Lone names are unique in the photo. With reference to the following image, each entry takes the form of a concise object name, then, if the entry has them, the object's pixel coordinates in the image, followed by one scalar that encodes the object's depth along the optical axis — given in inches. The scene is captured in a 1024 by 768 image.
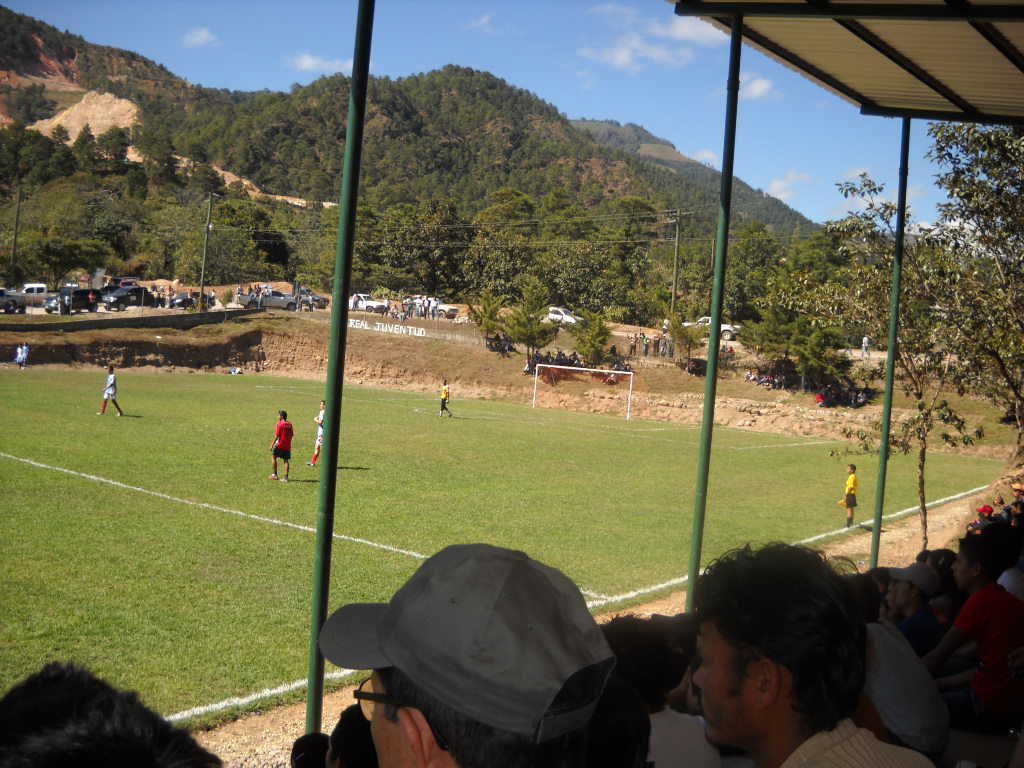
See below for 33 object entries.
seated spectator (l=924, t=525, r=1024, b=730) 199.6
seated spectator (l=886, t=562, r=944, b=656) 234.2
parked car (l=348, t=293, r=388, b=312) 2763.3
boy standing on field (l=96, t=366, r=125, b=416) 1033.5
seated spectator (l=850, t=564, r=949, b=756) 141.9
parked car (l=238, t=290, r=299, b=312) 2509.8
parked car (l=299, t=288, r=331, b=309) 2664.9
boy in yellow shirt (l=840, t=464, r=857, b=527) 746.4
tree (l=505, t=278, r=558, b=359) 2201.0
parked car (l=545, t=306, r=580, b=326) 2531.5
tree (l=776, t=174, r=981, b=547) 534.9
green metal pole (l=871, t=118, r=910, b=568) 384.8
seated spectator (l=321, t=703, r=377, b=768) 100.4
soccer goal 2123.5
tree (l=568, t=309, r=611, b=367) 2165.4
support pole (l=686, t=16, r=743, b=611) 253.8
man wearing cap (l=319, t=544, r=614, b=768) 62.7
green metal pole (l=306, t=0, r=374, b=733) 168.9
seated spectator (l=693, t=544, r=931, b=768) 98.4
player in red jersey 734.5
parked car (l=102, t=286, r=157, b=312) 2394.9
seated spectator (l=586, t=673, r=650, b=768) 92.1
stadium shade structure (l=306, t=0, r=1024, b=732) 171.2
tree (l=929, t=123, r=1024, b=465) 495.2
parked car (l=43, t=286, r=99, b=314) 2228.1
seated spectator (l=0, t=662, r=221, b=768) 47.8
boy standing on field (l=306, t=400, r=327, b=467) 844.9
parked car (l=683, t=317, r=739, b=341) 2555.9
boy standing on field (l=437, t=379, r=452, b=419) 1421.0
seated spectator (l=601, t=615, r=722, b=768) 121.8
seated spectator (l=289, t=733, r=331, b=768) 115.0
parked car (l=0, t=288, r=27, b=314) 2140.7
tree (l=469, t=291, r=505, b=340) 2271.2
